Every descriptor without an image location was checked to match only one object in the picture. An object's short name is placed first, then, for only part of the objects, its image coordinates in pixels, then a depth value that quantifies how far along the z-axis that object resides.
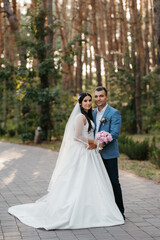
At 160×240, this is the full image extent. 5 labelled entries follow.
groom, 5.66
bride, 5.30
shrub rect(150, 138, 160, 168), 11.05
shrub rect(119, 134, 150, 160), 12.95
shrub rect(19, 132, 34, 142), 19.56
